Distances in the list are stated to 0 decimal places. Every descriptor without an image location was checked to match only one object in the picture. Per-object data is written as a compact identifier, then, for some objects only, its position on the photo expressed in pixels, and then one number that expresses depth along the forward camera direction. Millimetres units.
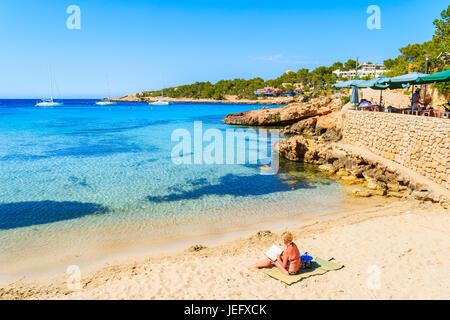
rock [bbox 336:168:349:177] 15352
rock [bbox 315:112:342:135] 30523
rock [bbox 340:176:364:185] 14164
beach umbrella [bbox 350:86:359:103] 22797
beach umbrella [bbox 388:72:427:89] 14256
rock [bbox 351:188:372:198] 12180
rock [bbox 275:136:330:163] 18266
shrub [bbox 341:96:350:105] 33928
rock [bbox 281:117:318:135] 32594
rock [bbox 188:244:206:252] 8000
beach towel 5775
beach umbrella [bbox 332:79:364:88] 21331
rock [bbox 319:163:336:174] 16122
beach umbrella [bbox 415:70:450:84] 11633
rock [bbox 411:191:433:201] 10436
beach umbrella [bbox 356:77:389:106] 16356
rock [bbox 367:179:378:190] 12855
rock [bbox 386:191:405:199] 11822
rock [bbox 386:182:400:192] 12498
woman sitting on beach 5898
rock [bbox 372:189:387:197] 12219
